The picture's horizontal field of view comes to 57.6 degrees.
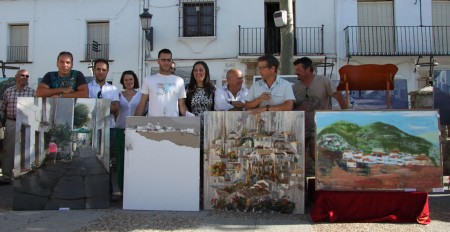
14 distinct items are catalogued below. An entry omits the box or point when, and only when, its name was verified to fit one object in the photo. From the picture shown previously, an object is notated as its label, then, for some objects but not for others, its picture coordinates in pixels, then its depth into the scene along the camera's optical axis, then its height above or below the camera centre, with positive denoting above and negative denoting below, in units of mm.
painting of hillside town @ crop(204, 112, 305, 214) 4410 -364
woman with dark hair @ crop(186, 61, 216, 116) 5066 +456
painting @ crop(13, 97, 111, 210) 4566 -290
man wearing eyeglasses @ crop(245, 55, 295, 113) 4539 +416
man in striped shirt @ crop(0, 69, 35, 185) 6176 +181
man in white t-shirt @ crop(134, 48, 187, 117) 4883 +418
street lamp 14594 +3801
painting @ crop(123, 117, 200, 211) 4555 -408
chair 4945 +655
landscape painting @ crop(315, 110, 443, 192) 4156 -224
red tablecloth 4125 -793
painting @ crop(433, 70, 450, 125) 6102 +504
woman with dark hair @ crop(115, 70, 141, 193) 5031 +269
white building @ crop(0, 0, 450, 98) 15281 +3676
